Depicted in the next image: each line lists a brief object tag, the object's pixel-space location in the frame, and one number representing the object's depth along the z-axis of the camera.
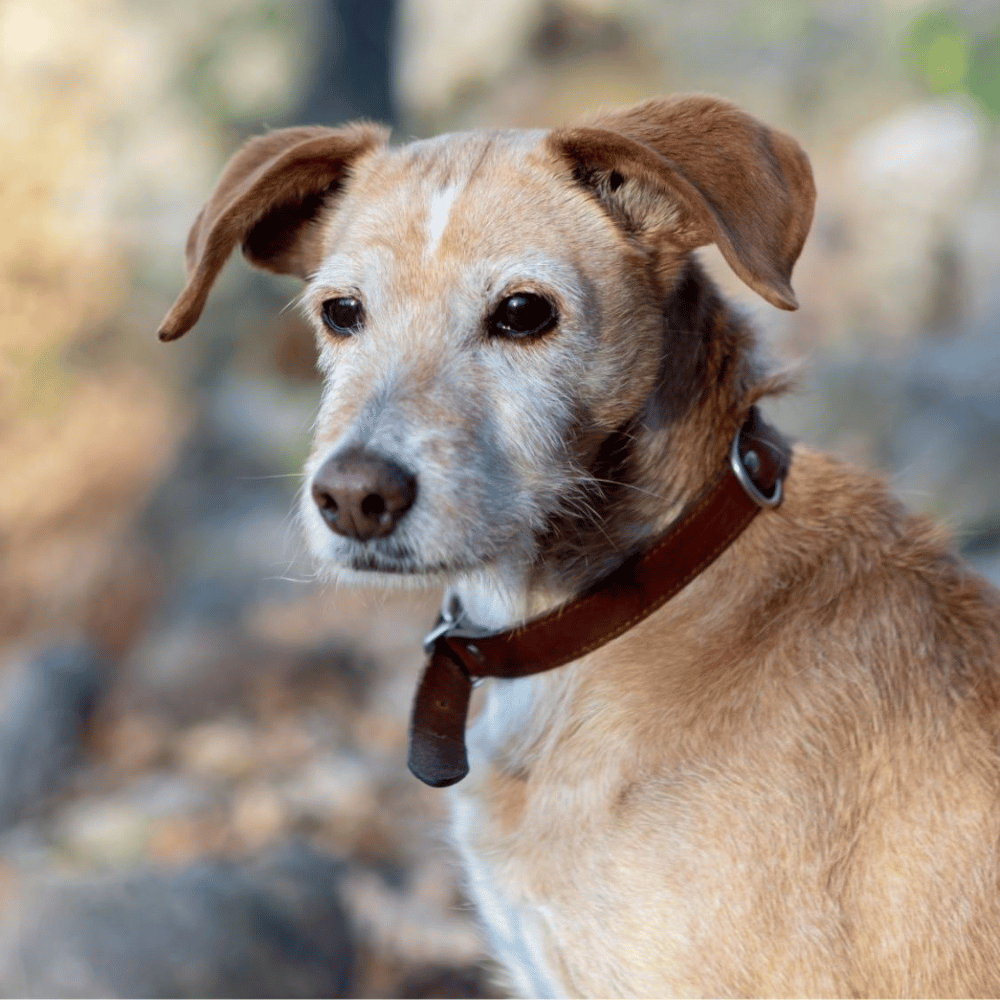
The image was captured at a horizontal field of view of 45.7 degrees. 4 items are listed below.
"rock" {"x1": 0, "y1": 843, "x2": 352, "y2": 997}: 3.77
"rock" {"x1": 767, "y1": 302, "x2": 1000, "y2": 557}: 5.66
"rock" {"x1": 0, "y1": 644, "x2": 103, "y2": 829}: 5.60
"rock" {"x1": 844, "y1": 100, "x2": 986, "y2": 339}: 5.87
